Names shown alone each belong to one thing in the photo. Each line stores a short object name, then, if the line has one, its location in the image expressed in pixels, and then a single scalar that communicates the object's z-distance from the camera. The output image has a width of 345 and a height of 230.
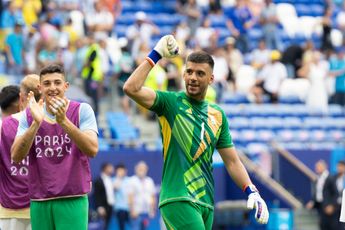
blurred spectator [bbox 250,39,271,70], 29.73
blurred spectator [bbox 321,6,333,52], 32.69
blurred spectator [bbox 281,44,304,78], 30.54
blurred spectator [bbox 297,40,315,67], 30.48
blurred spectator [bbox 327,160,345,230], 24.33
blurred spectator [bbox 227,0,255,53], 31.86
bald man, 11.79
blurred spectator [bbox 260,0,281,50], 32.16
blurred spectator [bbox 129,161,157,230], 23.30
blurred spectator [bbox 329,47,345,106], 30.19
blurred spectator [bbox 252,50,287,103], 29.16
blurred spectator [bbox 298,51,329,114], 29.53
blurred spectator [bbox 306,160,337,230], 24.52
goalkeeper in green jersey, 10.59
